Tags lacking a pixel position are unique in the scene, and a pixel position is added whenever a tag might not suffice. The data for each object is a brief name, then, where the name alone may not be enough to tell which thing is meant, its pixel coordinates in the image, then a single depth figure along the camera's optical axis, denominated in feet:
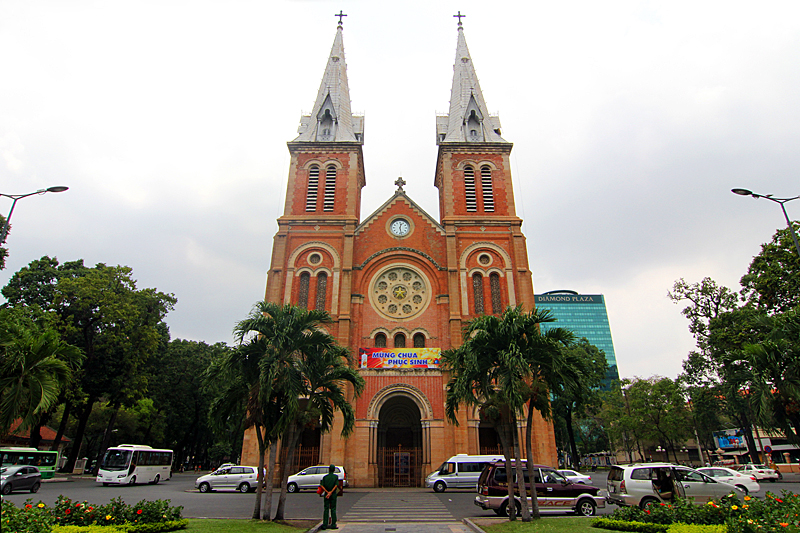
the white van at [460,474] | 80.89
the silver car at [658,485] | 51.13
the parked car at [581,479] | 60.04
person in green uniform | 41.39
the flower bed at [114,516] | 33.24
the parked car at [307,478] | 81.35
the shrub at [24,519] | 27.25
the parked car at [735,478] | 65.46
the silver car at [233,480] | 83.92
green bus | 87.30
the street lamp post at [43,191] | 48.96
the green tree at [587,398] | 137.49
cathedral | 93.45
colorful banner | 96.89
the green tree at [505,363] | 47.19
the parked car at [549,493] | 54.19
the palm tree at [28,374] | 36.27
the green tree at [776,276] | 77.87
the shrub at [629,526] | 35.24
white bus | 92.53
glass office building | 432.25
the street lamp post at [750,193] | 54.29
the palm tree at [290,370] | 44.83
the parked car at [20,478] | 68.39
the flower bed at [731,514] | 27.32
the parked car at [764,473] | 98.21
